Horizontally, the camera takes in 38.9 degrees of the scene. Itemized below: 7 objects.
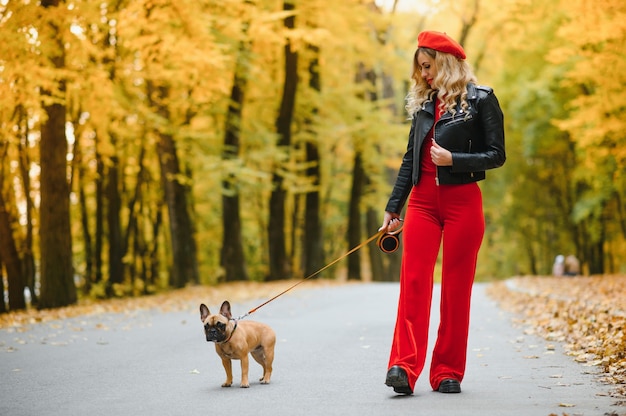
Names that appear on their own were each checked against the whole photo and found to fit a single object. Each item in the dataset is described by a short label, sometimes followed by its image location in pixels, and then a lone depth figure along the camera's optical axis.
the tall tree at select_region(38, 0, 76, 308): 16.66
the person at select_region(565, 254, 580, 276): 27.30
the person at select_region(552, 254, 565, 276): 29.06
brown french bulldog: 6.12
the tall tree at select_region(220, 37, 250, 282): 23.44
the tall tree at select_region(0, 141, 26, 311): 18.86
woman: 5.88
